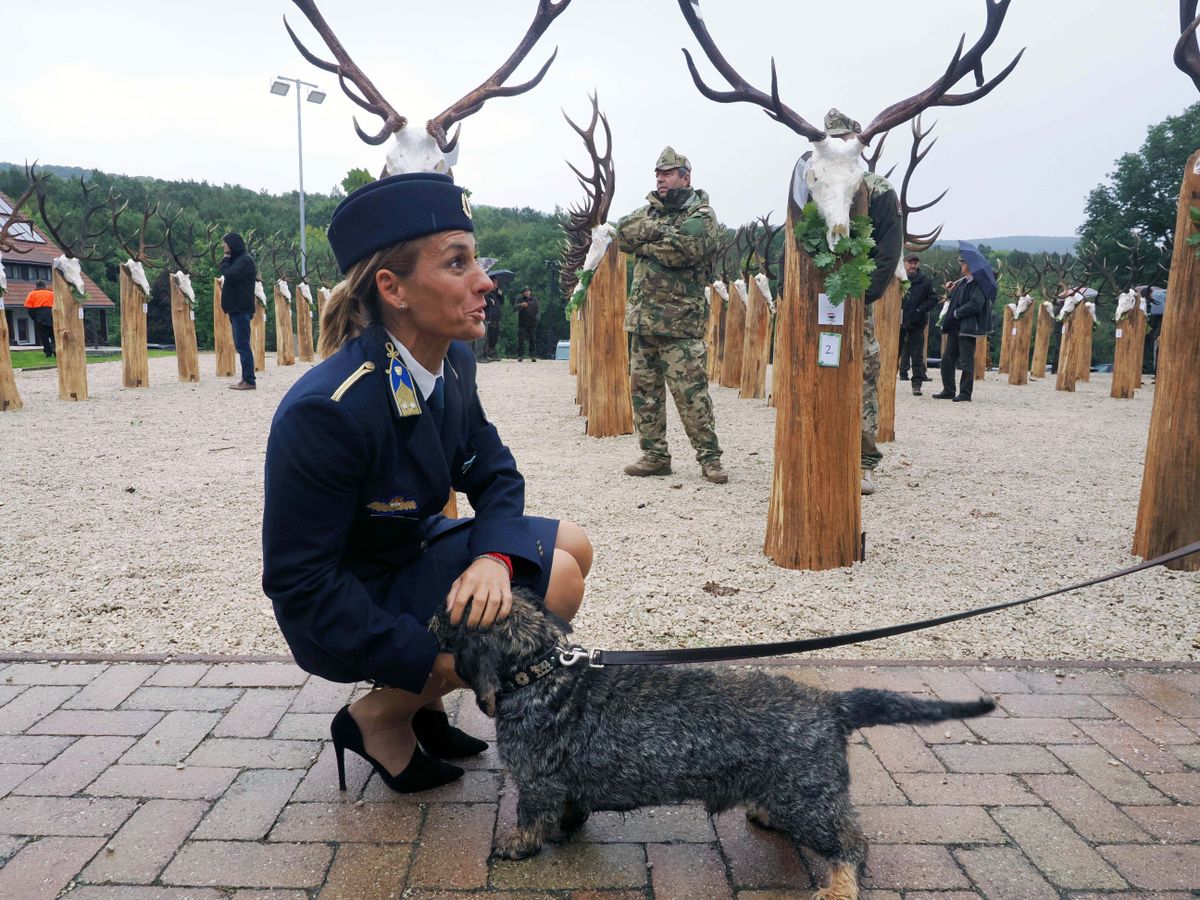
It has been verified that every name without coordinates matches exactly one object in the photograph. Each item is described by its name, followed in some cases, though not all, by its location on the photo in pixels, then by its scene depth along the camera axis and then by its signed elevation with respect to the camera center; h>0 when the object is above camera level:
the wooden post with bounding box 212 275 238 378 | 16.95 -0.08
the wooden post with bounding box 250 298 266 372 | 20.44 +0.13
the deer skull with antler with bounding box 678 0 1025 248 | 4.24 +1.20
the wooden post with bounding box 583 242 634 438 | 9.14 -0.06
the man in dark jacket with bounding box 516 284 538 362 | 28.34 +1.01
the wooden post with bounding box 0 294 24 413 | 10.97 -0.71
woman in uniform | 2.10 -0.42
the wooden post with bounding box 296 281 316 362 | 22.50 +0.64
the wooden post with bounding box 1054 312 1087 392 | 16.78 +0.04
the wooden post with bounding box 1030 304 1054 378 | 19.33 +0.40
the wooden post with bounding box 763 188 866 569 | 4.47 -0.41
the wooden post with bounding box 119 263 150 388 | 13.77 +0.02
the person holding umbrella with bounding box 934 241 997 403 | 13.53 +0.80
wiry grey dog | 2.02 -0.94
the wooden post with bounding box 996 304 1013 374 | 21.08 +0.32
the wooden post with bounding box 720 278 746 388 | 14.50 +0.25
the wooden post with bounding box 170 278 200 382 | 15.75 +0.04
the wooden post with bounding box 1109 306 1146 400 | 14.97 +0.01
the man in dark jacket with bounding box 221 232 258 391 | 13.75 +0.83
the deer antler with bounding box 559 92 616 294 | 9.27 +1.88
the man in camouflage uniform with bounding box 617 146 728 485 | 6.91 +0.46
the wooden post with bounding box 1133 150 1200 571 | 4.41 -0.30
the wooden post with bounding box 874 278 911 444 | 8.50 +0.19
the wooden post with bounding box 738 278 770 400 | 12.90 +0.07
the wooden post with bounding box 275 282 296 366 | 21.19 +0.12
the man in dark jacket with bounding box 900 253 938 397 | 14.28 +0.68
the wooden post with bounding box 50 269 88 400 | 11.91 -0.13
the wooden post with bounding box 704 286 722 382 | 17.35 +0.31
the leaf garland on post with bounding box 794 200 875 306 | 4.28 +0.50
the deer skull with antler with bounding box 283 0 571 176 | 4.37 +1.26
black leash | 2.00 -0.71
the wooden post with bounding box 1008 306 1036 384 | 18.19 +0.21
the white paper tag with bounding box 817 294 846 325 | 4.42 +0.21
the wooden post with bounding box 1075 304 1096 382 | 16.78 +0.43
